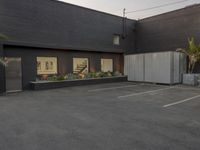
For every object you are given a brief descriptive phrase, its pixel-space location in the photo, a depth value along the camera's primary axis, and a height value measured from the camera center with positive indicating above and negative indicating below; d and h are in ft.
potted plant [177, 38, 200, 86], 40.86 +2.46
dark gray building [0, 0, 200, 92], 34.32 +9.04
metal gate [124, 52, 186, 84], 41.75 +0.47
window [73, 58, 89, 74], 44.42 +1.19
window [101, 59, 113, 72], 50.51 +1.28
